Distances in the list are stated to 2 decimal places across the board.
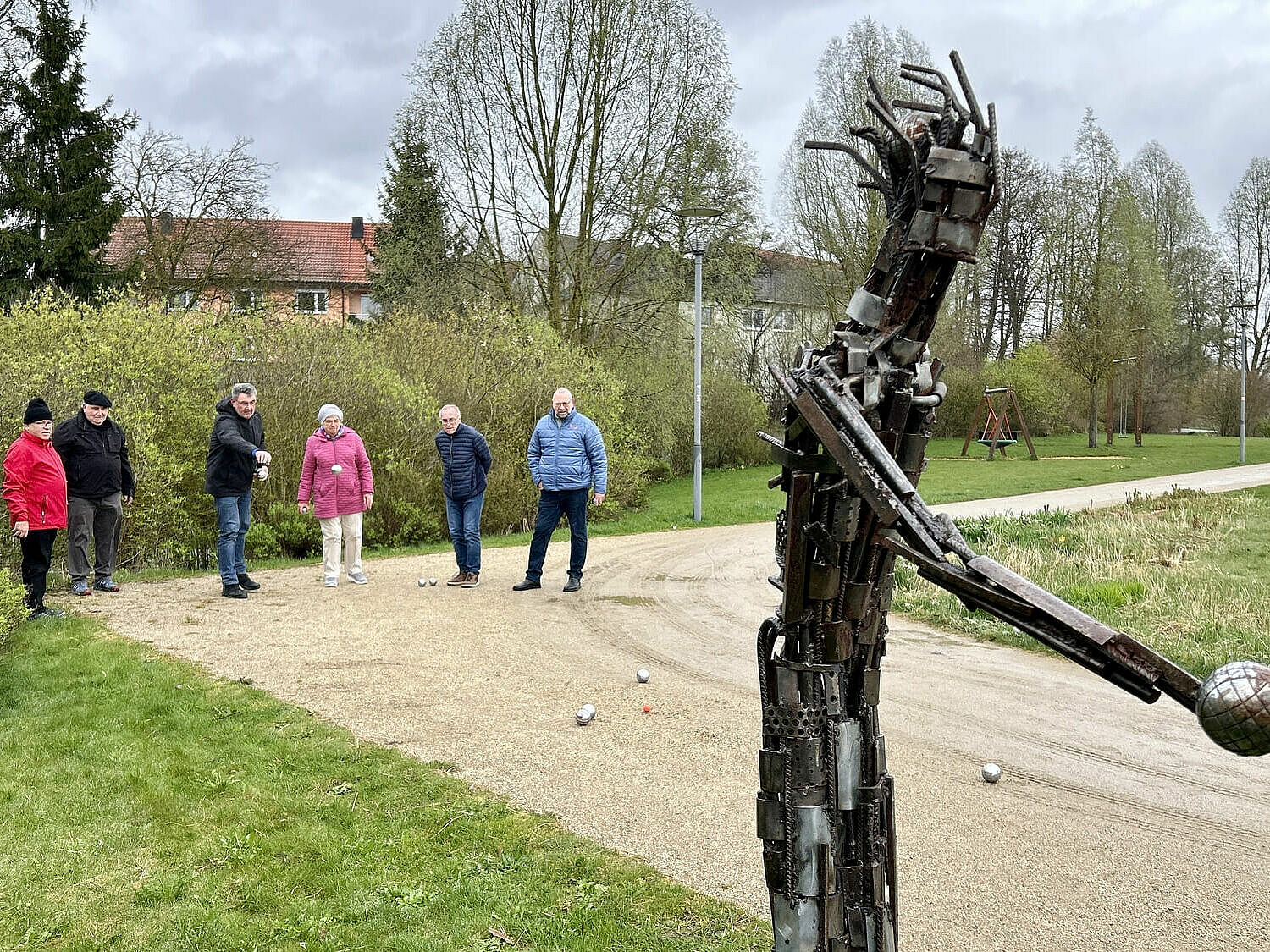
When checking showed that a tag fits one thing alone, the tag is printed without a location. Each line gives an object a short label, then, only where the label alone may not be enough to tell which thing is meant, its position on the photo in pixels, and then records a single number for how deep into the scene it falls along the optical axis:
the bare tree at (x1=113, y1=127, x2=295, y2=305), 26.02
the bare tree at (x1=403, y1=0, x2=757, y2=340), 23.50
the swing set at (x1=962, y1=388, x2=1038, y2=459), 32.91
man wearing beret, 10.09
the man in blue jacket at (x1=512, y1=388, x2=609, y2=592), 10.60
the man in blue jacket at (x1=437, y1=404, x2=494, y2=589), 10.95
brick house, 26.59
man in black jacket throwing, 10.30
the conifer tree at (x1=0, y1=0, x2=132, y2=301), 23.17
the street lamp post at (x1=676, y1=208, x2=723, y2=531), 16.97
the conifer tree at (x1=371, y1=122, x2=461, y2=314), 24.38
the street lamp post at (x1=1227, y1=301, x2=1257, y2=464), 29.23
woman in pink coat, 10.64
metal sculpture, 2.52
